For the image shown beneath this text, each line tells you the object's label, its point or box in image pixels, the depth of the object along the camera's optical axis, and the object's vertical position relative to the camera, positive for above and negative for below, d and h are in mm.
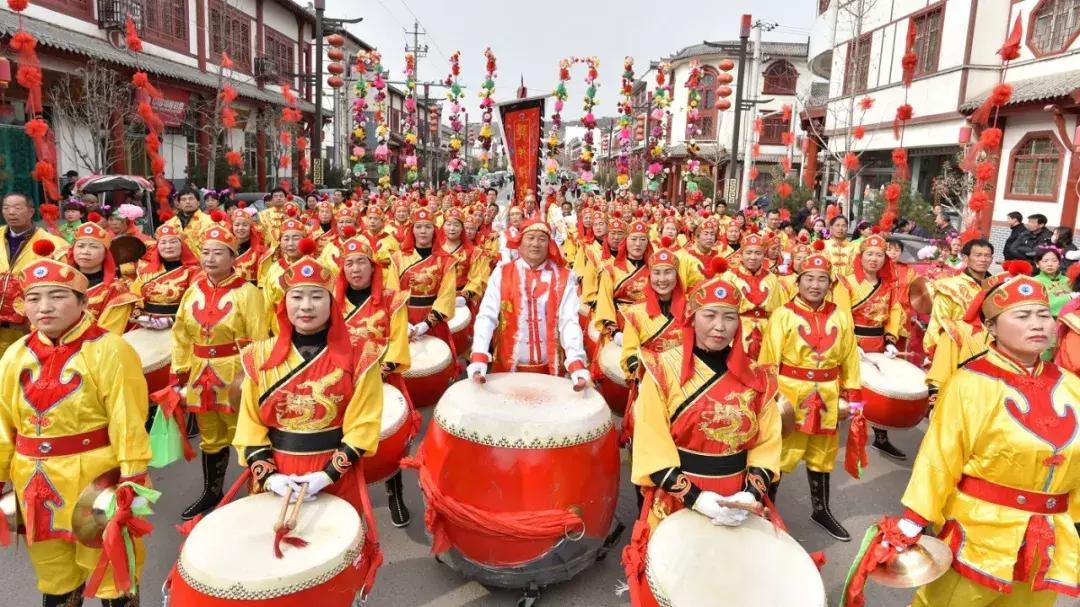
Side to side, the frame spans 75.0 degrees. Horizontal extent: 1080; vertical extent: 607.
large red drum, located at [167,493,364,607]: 2357 -1298
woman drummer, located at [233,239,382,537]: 3004 -924
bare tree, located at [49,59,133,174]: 13250 +1267
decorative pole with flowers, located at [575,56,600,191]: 17250 +1885
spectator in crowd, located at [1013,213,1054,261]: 9031 -228
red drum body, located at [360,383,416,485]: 3762 -1382
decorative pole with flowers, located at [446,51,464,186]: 18969 +2235
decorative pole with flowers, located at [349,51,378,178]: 19531 +1924
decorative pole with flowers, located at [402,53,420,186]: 21578 +2078
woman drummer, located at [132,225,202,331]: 5281 -766
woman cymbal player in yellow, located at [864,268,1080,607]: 2465 -894
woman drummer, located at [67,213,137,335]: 4605 -720
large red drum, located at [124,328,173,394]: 4801 -1209
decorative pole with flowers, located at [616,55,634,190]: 19719 +2305
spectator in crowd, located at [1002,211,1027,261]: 9141 -222
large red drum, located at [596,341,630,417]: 4988 -1298
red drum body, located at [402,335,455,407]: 5301 -1357
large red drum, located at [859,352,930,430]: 4770 -1249
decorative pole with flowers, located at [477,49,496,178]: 16547 +2302
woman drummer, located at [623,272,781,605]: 2943 -897
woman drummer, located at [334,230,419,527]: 4555 -803
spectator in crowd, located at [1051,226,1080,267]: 8344 -280
